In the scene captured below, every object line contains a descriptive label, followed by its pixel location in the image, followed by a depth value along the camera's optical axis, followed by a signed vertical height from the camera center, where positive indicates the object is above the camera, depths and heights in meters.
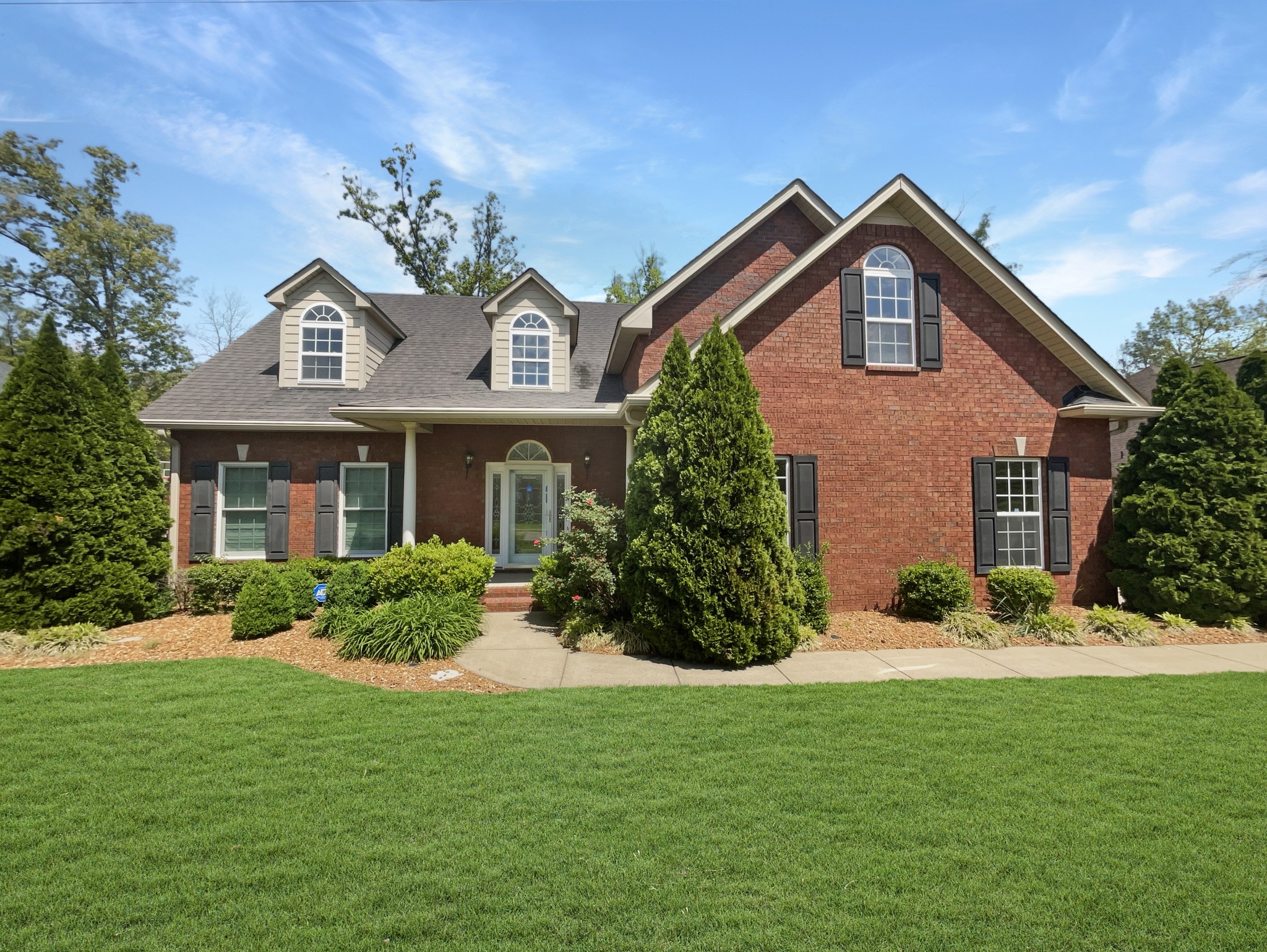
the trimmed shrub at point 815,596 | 8.80 -1.24
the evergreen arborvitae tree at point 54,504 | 8.31 +0.04
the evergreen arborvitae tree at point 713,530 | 7.32 -0.26
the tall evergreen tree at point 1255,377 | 10.73 +2.37
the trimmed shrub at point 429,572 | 9.02 -0.95
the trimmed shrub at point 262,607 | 8.35 -1.37
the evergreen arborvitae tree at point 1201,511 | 9.23 -0.01
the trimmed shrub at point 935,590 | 9.29 -1.21
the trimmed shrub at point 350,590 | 8.69 -1.17
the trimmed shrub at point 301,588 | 9.07 -1.20
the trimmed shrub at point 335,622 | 8.27 -1.56
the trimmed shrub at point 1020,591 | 9.40 -1.25
